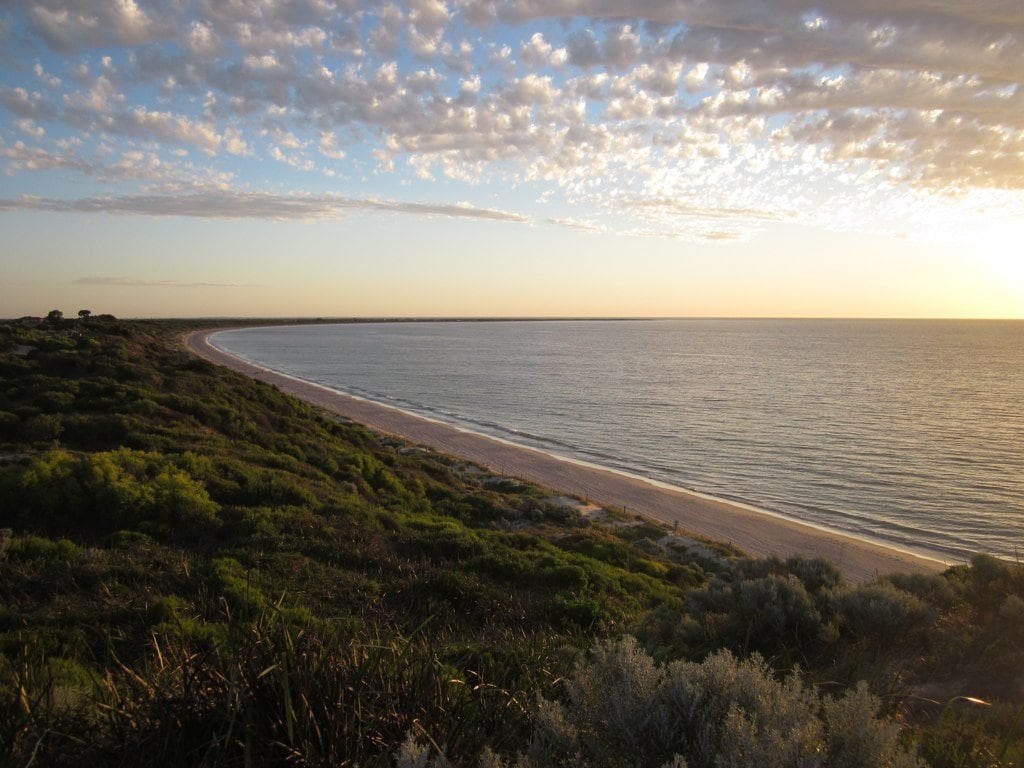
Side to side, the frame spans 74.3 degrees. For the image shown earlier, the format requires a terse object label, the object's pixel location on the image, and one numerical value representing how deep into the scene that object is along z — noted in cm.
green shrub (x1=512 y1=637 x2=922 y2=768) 270
